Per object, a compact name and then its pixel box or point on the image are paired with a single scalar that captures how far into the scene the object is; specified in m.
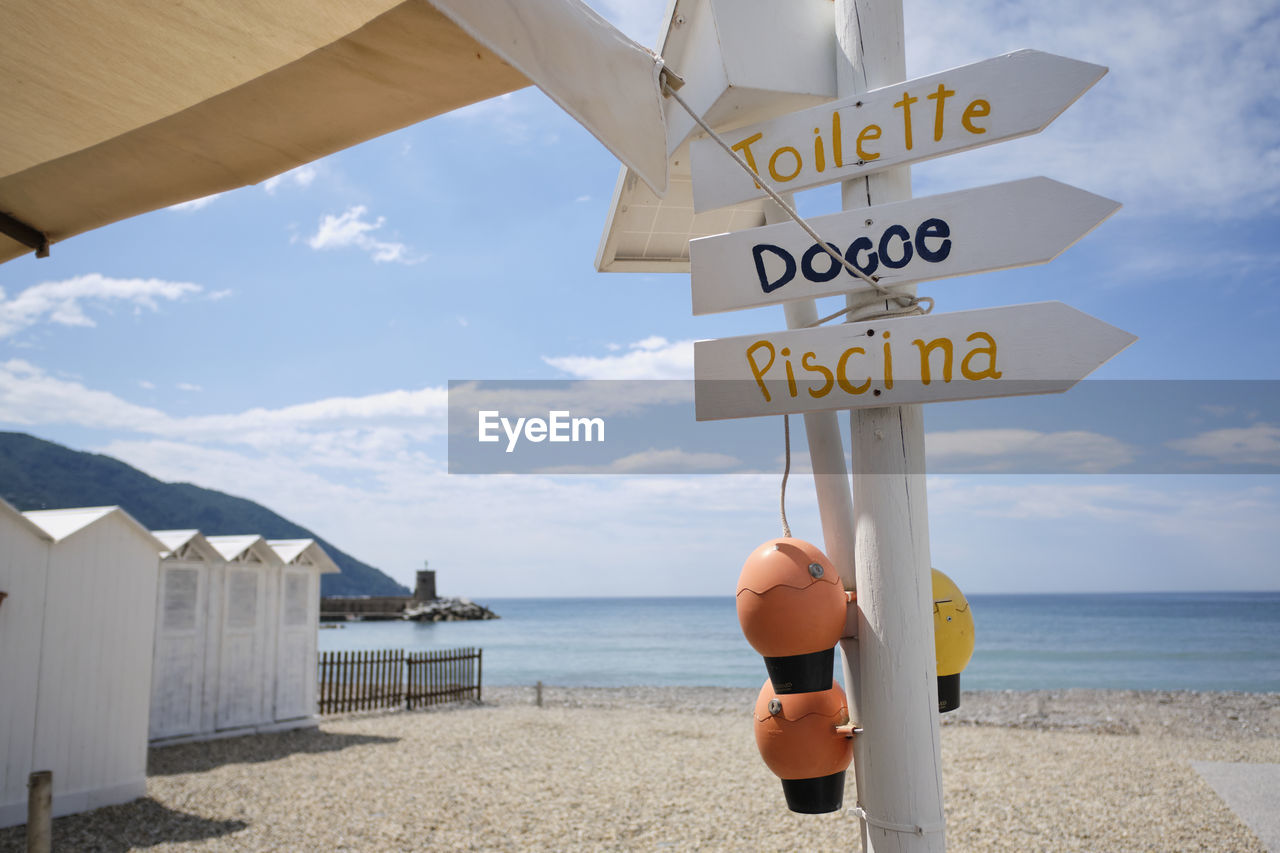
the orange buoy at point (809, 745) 2.58
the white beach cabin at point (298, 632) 11.84
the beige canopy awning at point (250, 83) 1.49
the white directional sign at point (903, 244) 2.34
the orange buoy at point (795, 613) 2.52
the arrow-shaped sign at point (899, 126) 2.42
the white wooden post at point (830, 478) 2.79
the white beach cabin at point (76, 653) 6.77
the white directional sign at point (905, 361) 2.26
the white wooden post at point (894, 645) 2.38
